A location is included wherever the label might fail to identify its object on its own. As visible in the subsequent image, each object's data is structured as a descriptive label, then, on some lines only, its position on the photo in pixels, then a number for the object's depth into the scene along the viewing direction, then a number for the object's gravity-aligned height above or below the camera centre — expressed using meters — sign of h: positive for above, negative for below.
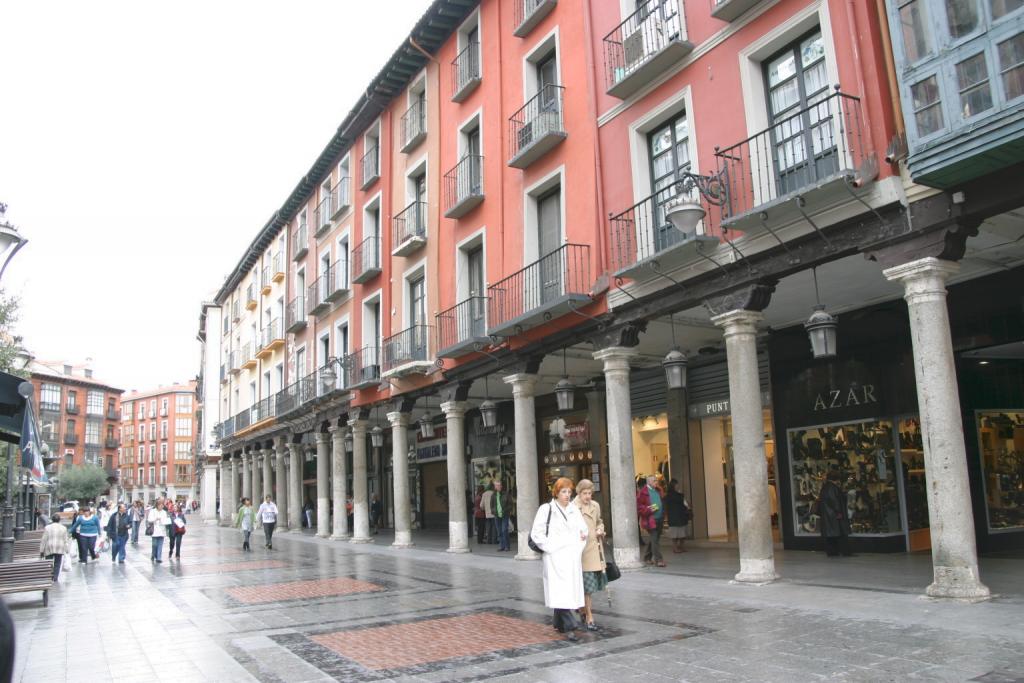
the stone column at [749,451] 11.17 -0.09
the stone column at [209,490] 55.33 -1.35
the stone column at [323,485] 28.59 -0.71
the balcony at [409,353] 20.45 +2.92
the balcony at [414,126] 22.23 +9.46
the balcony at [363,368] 23.80 +2.91
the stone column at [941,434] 8.79 +0.01
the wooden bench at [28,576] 11.98 -1.45
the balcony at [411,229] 21.36 +6.39
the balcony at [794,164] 9.95 +3.77
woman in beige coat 8.66 -1.08
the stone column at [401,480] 21.88 -0.51
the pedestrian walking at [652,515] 14.03 -1.18
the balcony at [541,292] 14.80 +3.28
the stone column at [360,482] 25.12 -0.58
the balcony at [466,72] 19.66 +9.70
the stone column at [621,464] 13.84 -0.24
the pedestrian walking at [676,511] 15.69 -1.24
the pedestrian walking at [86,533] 21.11 -1.49
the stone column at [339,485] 27.03 -0.69
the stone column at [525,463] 16.34 -0.15
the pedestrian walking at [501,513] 19.28 -1.37
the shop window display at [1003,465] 13.79 -0.57
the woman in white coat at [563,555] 8.29 -1.05
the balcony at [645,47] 12.96 +6.85
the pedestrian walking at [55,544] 16.12 -1.33
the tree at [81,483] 75.69 -0.59
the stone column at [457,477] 19.12 -0.44
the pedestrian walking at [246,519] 23.55 -1.47
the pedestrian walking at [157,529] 20.36 -1.42
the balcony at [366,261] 24.28 +6.28
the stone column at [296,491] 32.78 -1.00
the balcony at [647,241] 12.15 +3.49
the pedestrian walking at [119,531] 21.16 -1.47
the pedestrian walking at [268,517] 23.47 -1.43
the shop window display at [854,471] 14.29 -0.57
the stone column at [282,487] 34.44 -0.85
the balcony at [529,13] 16.75 +9.30
